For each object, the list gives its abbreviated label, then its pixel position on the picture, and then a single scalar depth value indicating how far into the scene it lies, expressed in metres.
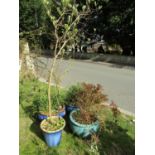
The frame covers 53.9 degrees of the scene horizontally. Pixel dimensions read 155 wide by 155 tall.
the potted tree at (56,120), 2.63
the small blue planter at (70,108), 3.29
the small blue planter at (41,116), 3.06
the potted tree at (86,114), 2.79
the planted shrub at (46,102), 3.17
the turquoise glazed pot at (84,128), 2.77
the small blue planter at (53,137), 2.62
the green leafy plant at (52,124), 2.71
